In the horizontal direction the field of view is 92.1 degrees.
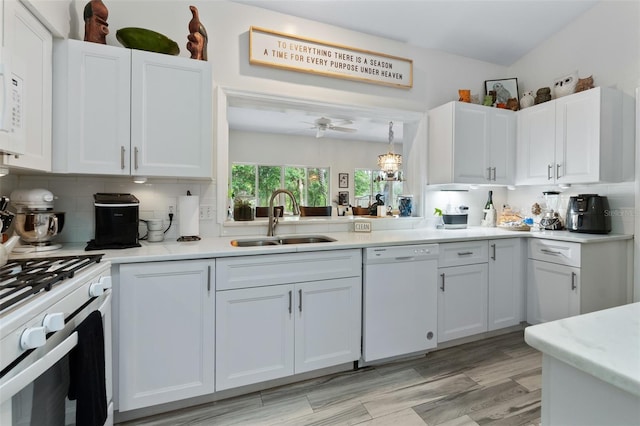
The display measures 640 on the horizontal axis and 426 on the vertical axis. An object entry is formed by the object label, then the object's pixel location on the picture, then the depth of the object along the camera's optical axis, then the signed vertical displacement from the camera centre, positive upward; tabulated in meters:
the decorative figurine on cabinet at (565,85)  2.87 +1.23
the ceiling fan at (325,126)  5.12 +1.51
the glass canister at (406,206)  3.23 +0.07
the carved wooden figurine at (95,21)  1.86 +1.14
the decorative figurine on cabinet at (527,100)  3.19 +1.18
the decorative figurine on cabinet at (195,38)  2.09 +1.18
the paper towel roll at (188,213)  2.20 -0.02
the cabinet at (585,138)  2.59 +0.68
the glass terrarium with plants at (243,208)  2.58 +0.03
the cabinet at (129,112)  1.76 +0.60
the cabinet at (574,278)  2.49 -0.53
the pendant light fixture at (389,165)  5.23 +0.82
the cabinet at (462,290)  2.47 -0.63
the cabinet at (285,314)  1.83 -0.65
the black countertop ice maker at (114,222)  1.85 -0.08
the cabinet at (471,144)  2.91 +0.68
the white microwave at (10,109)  1.17 +0.41
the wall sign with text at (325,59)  2.49 +1.34
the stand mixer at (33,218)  1.71 -0.05
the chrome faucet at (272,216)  2.45 -0.04
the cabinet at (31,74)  1.36 +0.65
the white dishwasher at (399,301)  2.18 -0.64
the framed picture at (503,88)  3.43 +1.41
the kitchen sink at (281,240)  2.36 -0.23
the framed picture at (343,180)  8.25 +0.87
